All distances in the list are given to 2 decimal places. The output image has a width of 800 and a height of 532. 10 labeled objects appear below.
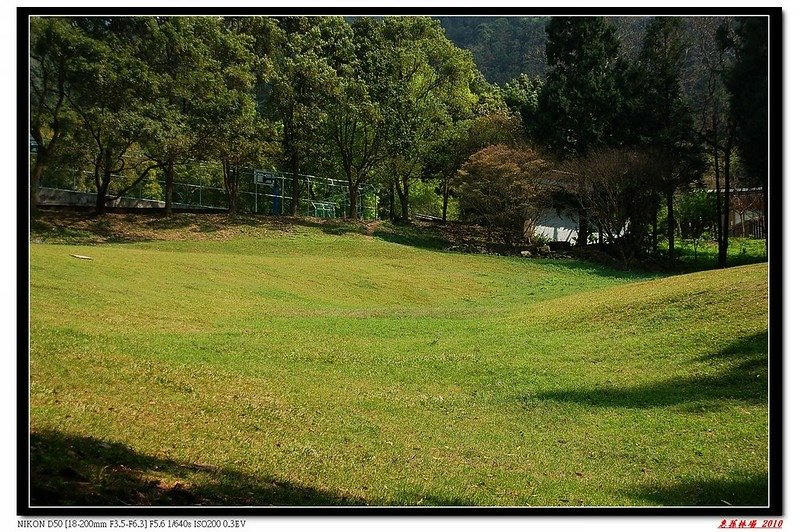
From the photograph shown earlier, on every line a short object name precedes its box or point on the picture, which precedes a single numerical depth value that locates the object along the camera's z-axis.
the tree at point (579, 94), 29.98
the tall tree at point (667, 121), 28.66
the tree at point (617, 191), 35.16
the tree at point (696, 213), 38.69
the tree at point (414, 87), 38.59
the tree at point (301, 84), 34.25
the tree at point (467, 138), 42.84
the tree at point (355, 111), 36.91
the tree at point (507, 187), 38.28
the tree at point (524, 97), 40.16
